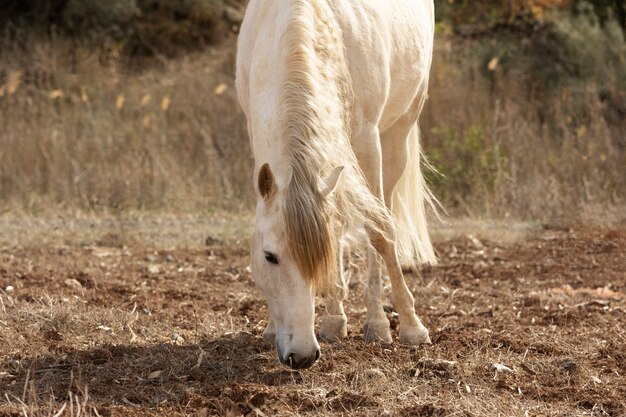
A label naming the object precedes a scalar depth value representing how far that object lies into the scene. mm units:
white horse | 7801
